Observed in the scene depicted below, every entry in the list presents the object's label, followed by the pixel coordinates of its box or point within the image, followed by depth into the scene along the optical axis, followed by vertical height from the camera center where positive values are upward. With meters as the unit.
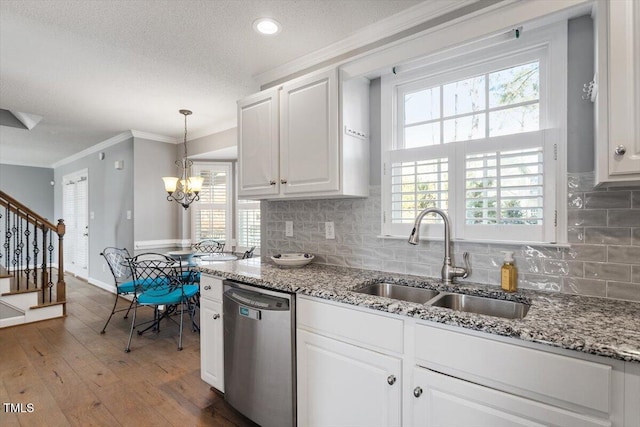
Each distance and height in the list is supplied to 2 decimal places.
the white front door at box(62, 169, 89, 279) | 6.23 -0.17
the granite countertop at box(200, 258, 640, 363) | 1.00 -0.39
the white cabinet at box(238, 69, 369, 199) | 2.02 +0.49
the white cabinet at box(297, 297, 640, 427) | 0.98 -0.60
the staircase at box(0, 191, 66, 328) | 3.74 -0.96
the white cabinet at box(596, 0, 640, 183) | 1.15 +0.42
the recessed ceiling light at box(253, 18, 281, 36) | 2.01 +1.16
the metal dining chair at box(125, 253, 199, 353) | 3.14 -0.79
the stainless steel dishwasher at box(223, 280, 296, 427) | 1.72 -0.79
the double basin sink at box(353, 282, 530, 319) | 1.54 -0.46
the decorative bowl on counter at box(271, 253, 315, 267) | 2.29 -0.34
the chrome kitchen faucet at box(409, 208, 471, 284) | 1.77 -0.23
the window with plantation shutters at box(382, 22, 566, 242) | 1.61 +0.37
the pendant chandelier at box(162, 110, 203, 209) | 3.77 +0.33
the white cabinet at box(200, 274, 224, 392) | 2.12 -0.79
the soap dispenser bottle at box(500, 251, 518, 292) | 1.60 -0.31
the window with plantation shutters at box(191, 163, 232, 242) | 5.04 +0.03
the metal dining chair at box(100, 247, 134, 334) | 4.51 -0.80
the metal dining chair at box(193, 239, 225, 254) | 4.88 -0.50
